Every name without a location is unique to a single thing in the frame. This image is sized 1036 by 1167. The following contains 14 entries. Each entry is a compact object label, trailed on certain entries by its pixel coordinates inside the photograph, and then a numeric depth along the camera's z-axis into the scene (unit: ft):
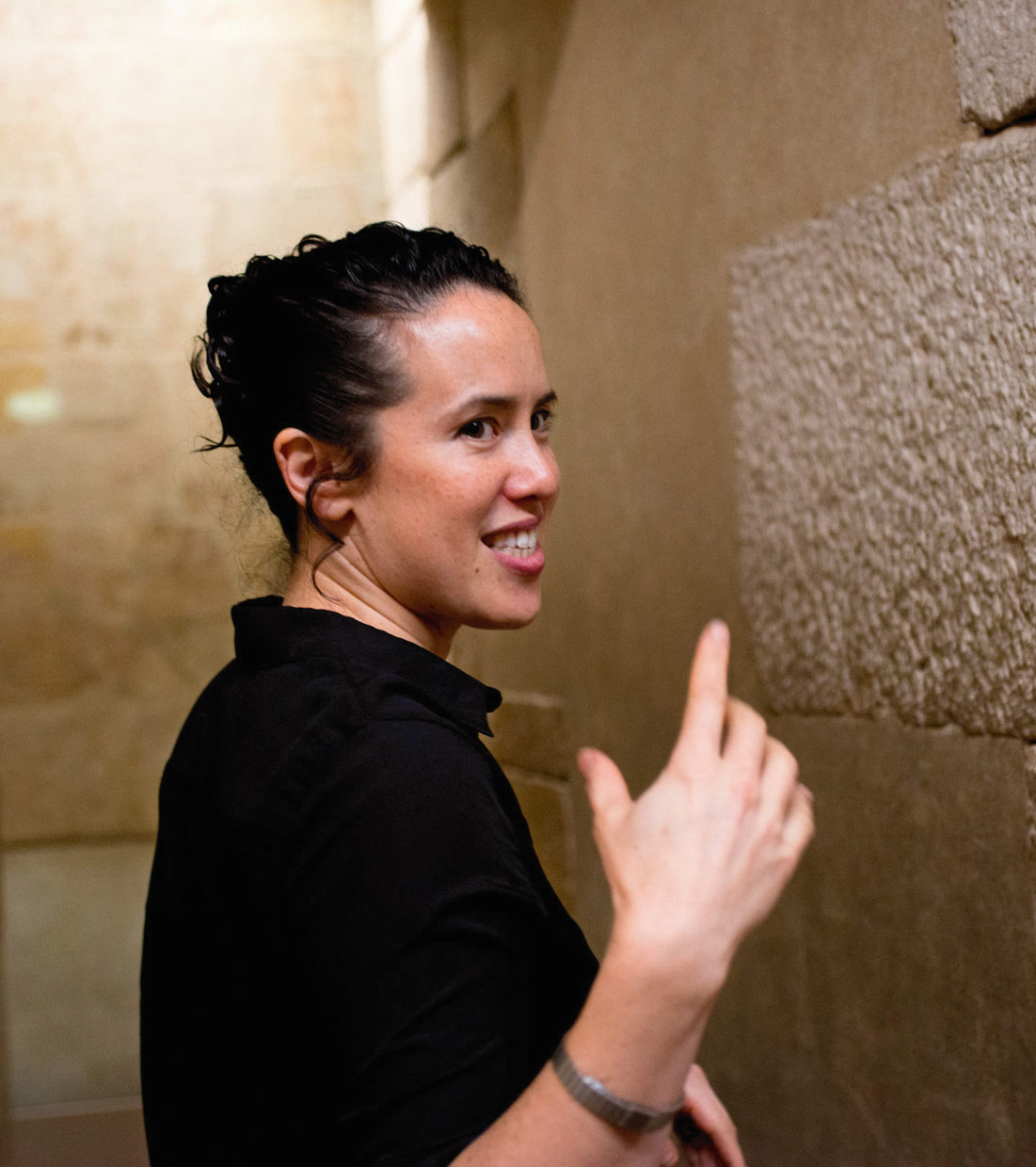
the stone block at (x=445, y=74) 10.69
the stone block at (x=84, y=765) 12.05
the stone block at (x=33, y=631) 12.09
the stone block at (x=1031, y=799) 4.80
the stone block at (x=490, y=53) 9.45
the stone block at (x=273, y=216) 12.50
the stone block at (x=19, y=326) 12.16
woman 2.40
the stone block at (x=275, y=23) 12.39
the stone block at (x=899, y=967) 5.01
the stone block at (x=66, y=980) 12.01
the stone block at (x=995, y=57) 4.58
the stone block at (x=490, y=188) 9.68
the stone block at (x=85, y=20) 12.09
